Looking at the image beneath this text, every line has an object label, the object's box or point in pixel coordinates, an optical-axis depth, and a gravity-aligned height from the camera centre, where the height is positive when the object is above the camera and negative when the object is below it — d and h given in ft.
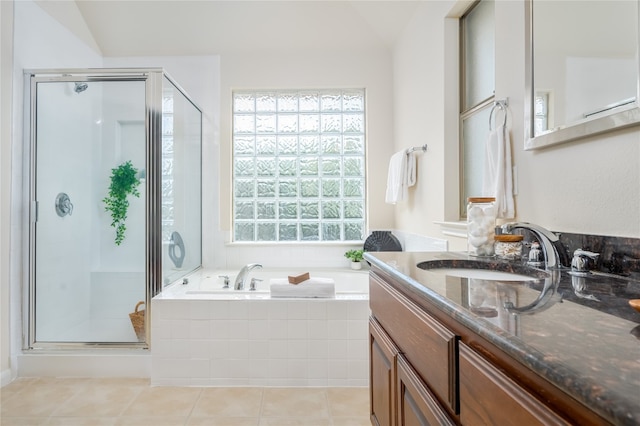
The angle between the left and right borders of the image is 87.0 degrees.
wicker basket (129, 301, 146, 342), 7.49 -2.37
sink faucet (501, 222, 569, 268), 3.41 -0.35
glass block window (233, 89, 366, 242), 10.67 +1.59
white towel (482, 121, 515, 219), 4.51 +0.52
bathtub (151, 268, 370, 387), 6.61 -2.49
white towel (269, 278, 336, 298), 6.85 -1.50
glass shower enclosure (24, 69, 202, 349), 7.38 +0.37
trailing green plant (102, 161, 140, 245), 8.21 +0.57
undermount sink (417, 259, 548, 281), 3.50 -0.61
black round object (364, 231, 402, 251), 9.57 -0.79
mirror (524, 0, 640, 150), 2.90 +1.44
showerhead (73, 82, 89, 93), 7.89 +3.08
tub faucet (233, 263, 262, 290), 8.00 -1.48
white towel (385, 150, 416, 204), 8.32 +1.00
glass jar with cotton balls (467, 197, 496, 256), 4.40 -0.15
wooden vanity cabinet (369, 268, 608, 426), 1.42 -0.97
